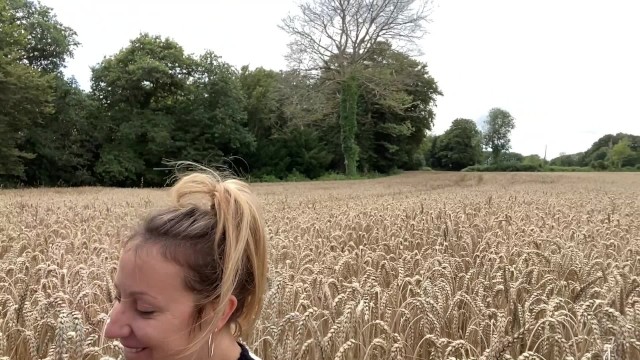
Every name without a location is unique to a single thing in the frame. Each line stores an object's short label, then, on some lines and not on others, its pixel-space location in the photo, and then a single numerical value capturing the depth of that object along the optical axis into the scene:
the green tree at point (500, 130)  109.12
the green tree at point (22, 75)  29.06
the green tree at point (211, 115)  39.88
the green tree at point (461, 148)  84.25
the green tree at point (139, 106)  36.50
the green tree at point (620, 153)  82.81
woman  1.45
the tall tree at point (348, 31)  33.38
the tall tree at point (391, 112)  36.09
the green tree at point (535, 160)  70.68
